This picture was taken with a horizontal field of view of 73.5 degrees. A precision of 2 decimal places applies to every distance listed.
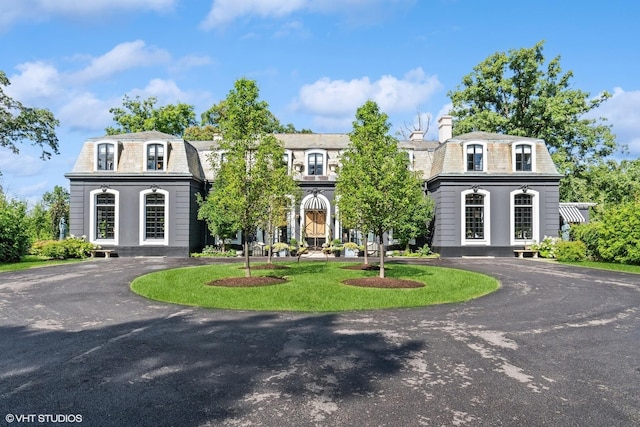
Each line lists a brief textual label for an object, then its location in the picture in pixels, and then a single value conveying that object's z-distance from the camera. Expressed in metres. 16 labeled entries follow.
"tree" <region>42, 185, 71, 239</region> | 33.00
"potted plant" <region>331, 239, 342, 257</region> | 26.95
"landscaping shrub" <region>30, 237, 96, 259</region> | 23.47
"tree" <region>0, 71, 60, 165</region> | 31.05
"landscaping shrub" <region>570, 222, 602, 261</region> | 22.67
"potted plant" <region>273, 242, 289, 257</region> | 22.27
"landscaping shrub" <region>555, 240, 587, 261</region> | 23.06
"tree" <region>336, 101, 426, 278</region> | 14.03
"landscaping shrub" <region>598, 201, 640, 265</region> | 20.28
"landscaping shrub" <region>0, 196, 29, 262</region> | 21.70
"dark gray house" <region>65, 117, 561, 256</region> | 26.55
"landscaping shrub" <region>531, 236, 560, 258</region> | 24.91
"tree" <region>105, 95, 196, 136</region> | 40.34
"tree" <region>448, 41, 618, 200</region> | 33.66
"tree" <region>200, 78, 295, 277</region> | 13.98
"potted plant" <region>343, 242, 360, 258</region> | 27.32
